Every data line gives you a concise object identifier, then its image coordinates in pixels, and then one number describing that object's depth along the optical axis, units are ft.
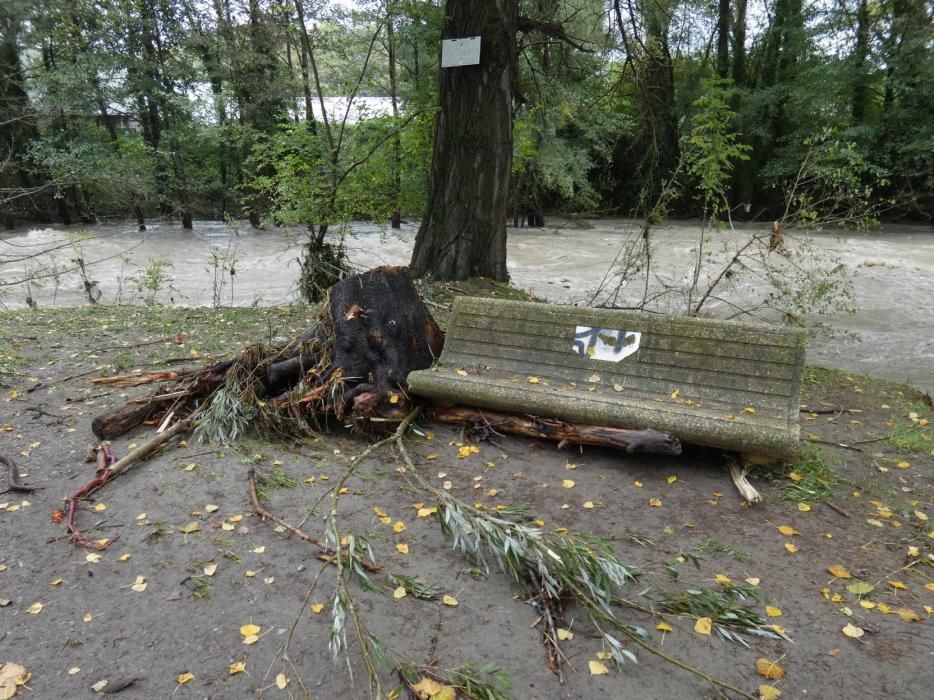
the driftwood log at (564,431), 11.47
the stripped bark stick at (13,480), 11.34
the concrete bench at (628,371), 11.71
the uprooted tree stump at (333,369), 13.60
